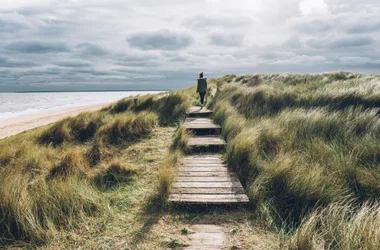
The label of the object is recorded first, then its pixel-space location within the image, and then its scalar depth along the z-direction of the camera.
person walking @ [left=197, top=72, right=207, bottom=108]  11.31
